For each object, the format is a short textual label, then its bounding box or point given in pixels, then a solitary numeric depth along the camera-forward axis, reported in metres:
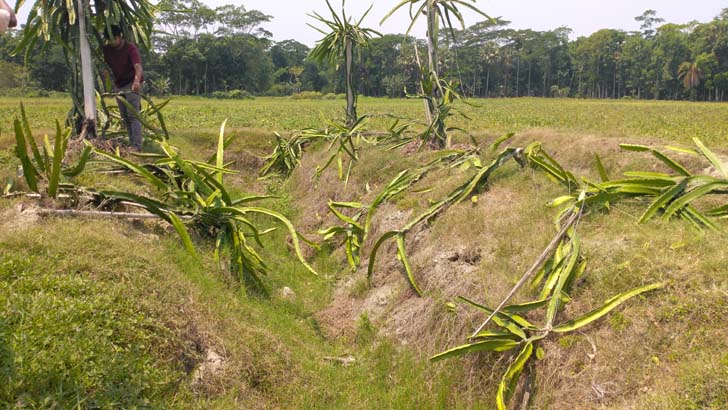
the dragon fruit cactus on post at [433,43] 8.26
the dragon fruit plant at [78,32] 6.80
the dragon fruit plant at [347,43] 10.46
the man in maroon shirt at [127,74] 7.17
